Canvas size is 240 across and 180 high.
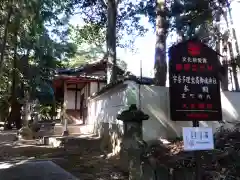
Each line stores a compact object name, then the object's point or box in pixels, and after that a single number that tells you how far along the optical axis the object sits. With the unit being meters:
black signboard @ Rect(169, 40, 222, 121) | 3.23
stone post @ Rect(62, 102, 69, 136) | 10.44
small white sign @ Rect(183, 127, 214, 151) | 2.94
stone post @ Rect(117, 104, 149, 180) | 3.59
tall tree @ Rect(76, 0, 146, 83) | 9.20
